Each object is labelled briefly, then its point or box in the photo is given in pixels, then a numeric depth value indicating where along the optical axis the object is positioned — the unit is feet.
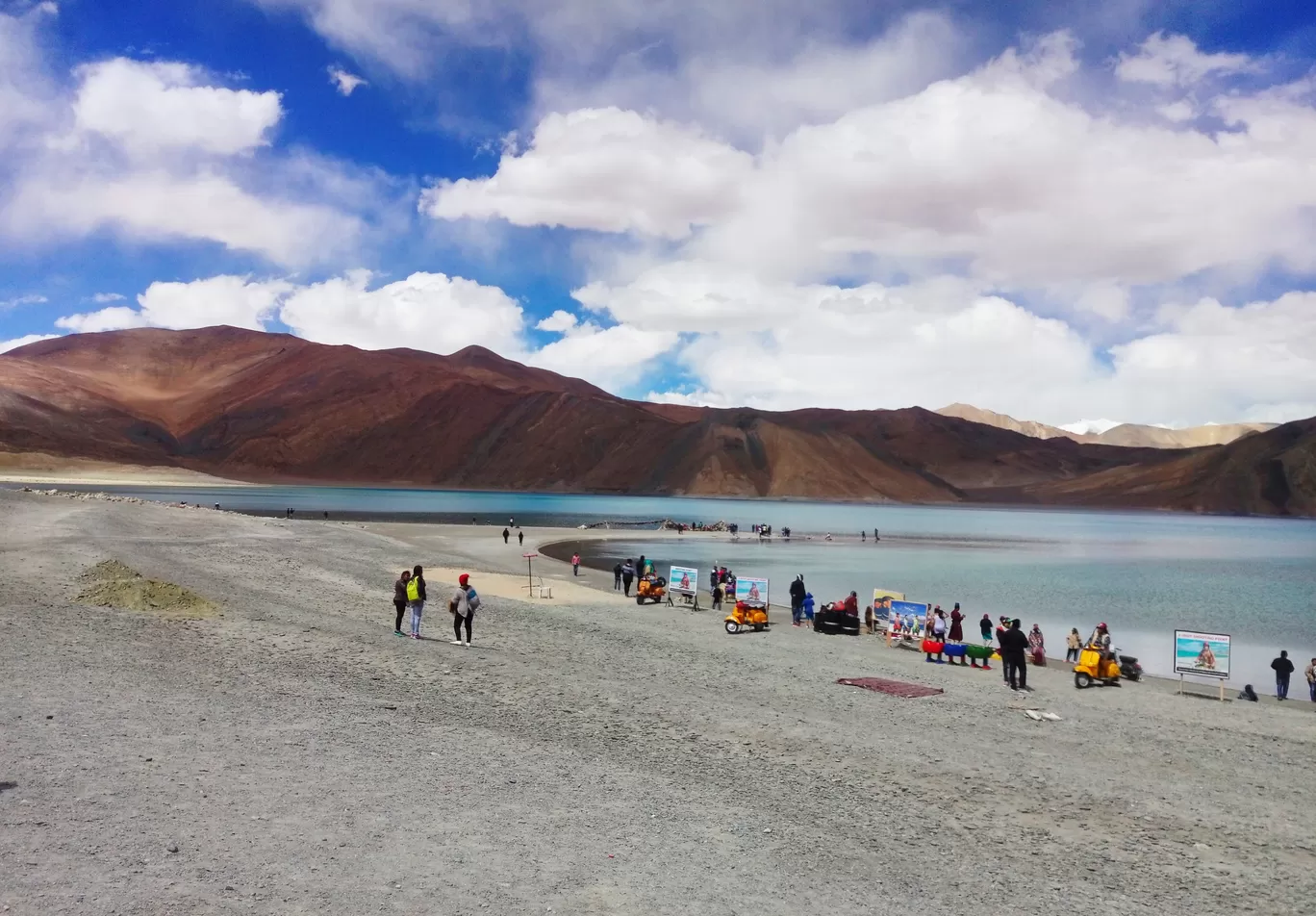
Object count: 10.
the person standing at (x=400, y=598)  60.08
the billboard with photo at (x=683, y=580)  96.32
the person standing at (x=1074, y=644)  74.49
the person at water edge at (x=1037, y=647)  74.02
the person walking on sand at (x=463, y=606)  59.11
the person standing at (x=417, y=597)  57.88
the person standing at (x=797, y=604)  86.38
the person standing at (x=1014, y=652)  55.72
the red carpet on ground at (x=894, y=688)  52.31
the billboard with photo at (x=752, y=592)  85.46
